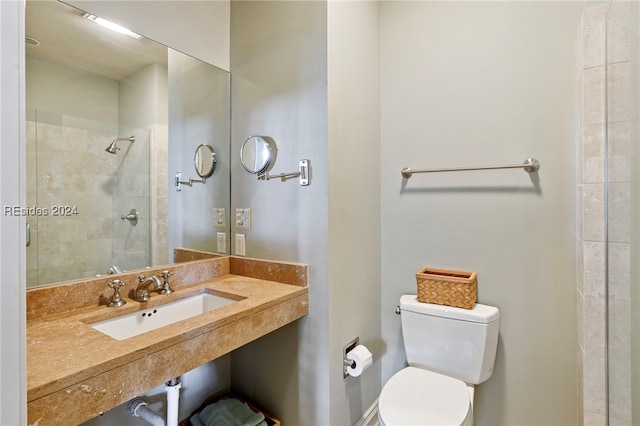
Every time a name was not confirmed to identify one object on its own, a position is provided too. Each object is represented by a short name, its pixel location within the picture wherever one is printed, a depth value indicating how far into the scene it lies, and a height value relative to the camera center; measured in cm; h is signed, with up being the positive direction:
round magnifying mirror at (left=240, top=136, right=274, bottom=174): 158 +28
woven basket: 148 -38
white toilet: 125 -71
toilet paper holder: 150 -72
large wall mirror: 112 +27
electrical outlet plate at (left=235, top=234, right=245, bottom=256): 172 -19
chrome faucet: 129 -32
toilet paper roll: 147 -71
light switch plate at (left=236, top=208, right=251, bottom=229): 169 -4
